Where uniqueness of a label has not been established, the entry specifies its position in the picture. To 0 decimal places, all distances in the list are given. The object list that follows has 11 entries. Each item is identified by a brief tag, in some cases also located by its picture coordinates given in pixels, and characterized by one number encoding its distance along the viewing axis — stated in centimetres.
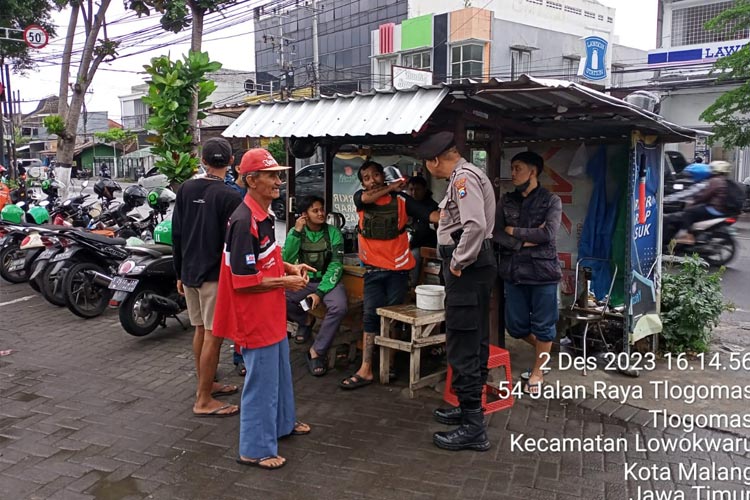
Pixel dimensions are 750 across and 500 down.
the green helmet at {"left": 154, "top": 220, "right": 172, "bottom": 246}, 639
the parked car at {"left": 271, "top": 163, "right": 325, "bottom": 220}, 1141
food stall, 404
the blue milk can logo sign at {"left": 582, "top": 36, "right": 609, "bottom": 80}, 2209
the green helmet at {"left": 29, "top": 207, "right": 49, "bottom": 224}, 914
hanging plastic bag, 554
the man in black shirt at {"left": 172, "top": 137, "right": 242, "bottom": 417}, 418
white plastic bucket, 458
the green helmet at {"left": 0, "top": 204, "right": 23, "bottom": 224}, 901
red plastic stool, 421
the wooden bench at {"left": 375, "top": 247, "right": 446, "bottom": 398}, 441
